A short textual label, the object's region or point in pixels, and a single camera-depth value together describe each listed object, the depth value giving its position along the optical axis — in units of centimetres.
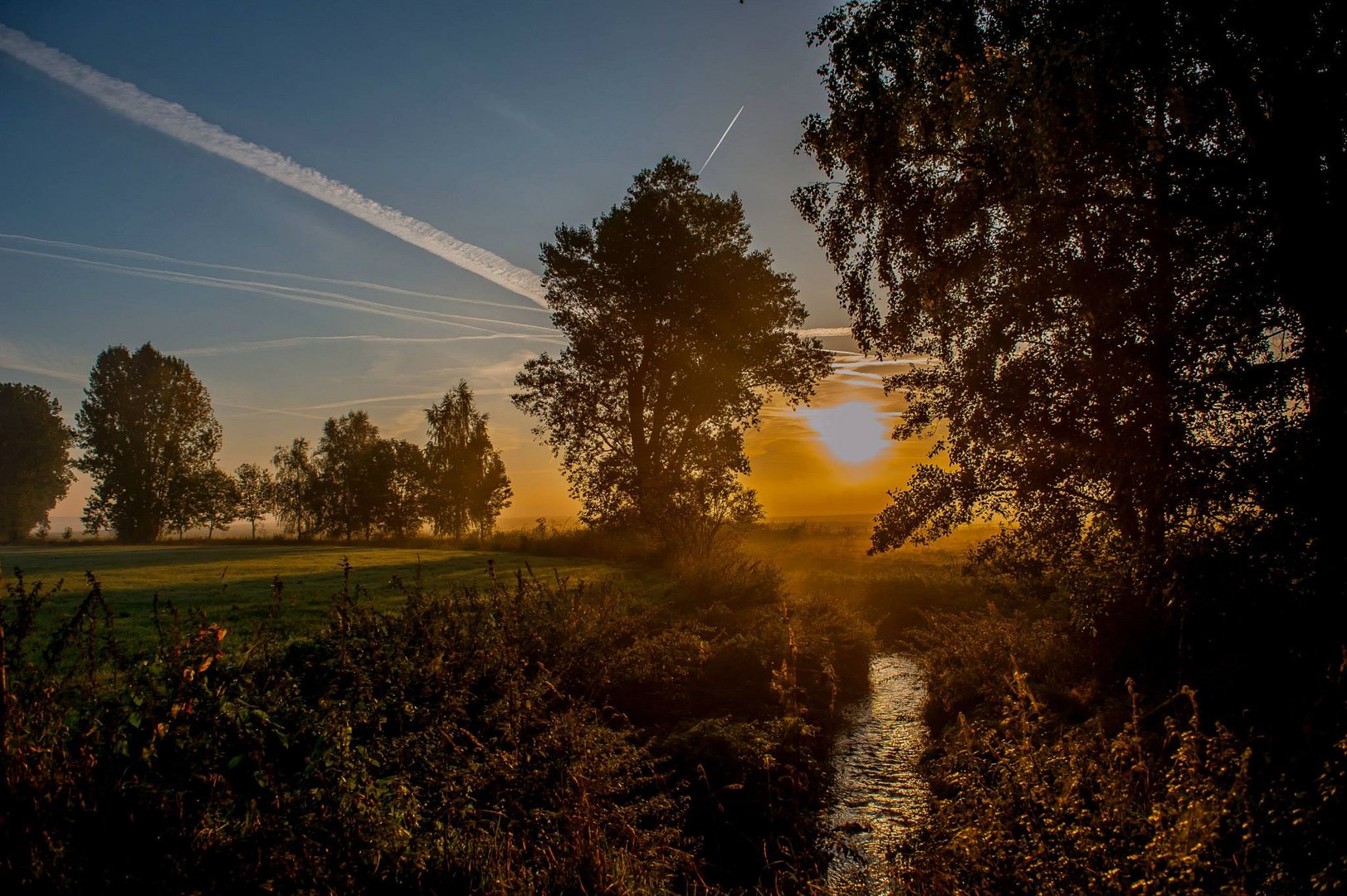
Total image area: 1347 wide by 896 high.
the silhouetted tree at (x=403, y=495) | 5906
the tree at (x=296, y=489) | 6400
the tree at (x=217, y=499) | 5072
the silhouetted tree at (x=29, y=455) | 5528
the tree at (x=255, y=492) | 6625
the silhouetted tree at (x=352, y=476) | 5853
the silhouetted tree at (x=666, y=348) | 2806
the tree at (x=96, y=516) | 4819
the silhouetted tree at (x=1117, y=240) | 678
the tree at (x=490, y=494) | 5497
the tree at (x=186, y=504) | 4862
